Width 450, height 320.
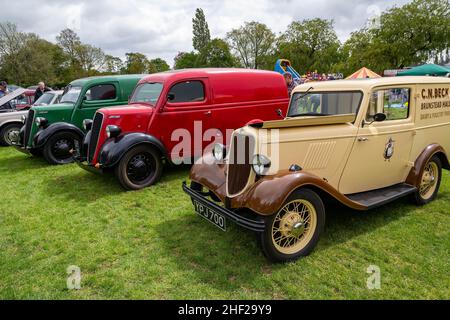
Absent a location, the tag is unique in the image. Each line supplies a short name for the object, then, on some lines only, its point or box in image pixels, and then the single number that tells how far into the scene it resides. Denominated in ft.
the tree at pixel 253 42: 191.31
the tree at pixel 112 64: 179.39
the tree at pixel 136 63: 202.59
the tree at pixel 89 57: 165.11
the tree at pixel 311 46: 148.97
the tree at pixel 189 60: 193.25
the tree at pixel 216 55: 181.68
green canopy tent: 54.65
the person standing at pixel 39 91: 38.25
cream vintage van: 10.50
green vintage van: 24.36
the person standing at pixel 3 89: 41.80
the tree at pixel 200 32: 205.87
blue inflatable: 48.13
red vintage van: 18.30
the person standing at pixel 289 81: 31.32
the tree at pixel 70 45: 161.38
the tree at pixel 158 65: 228.55
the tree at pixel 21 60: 124.98
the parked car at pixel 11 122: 31.97
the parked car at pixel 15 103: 34.78
